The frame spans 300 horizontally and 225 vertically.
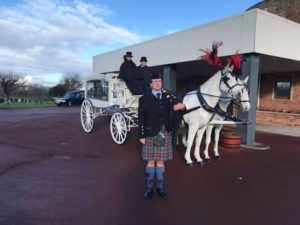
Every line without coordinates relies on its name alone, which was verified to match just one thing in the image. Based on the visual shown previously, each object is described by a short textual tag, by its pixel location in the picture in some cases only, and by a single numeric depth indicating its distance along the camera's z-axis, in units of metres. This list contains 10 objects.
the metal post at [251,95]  7.23
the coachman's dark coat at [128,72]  6.52
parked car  27.08
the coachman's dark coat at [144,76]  6.54
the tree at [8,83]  38.38
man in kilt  3.57
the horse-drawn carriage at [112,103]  7.37
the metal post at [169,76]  10.60
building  7.06
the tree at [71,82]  48.38
